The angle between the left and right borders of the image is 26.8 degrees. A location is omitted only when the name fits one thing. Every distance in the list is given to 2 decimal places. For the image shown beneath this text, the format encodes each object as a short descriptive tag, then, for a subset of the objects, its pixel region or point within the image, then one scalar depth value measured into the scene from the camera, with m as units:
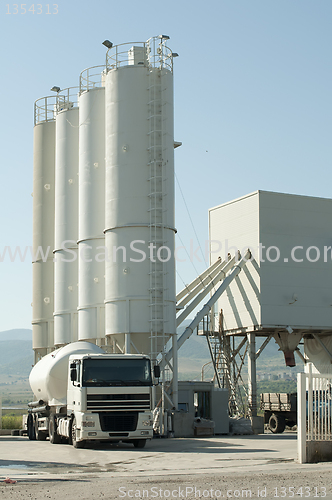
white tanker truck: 22.00
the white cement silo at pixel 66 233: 38.50
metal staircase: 41.16
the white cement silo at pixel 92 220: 34.94
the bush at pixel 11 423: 46.44
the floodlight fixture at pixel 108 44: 36.00
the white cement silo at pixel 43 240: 42.59
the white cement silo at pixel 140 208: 31.62
